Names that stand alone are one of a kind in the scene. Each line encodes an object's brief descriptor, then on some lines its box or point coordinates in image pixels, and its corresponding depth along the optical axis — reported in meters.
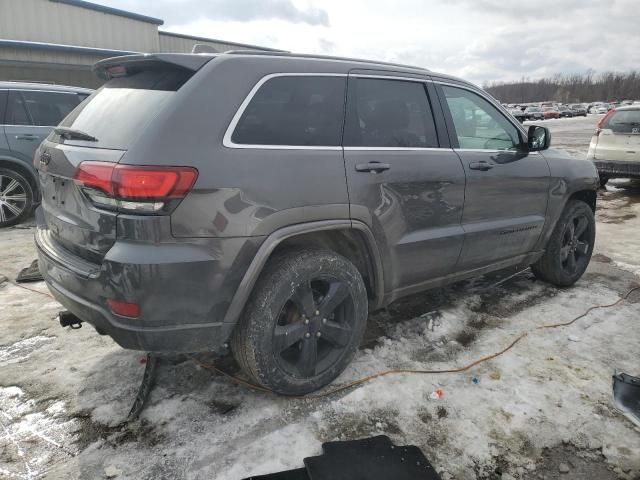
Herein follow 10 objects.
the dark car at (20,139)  6.25
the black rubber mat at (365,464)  2.15
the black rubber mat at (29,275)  4.41
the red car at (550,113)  54.84
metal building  13.80
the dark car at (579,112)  60.47
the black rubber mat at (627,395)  2.46
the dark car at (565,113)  58.37
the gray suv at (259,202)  2.15
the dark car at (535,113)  52.34
